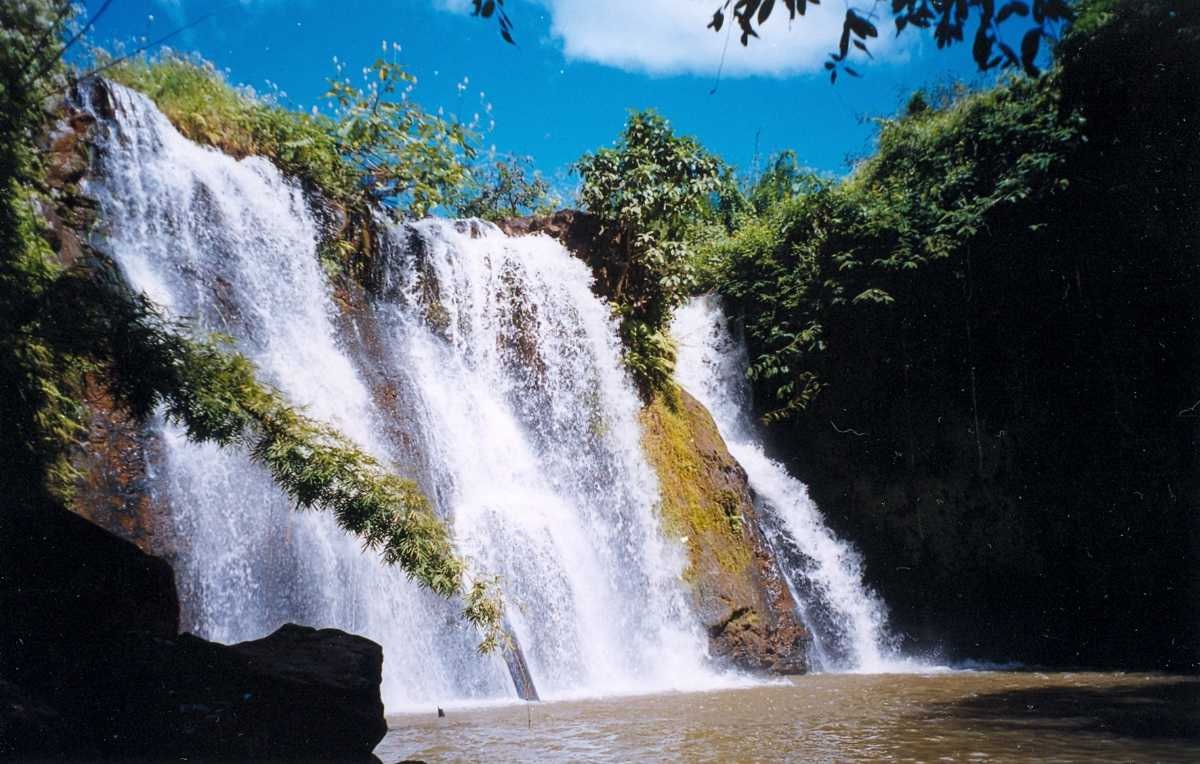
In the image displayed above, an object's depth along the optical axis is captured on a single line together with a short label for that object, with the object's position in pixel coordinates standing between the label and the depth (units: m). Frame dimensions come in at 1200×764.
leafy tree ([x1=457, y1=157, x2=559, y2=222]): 18.84
